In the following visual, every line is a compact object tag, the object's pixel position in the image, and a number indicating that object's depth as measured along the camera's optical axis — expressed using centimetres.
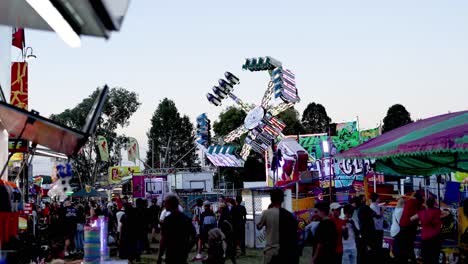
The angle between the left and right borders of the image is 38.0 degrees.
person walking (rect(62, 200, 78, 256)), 2042
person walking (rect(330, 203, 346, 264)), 1090
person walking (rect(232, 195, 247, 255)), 2017
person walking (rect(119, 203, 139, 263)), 1931
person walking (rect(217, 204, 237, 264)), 1684
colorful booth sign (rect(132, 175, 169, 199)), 3747
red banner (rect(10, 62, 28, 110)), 1872
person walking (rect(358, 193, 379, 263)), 1403
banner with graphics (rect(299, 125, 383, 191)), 4261
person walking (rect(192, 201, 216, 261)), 1883
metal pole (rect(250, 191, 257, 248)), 2291
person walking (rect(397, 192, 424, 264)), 1349
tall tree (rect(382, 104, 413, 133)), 8394
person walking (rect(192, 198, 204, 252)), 2277
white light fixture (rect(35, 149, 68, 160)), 1985
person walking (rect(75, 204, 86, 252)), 2198
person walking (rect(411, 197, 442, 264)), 1284
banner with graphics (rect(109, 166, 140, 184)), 6328
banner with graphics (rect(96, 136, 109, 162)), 5575
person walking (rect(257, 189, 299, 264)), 927
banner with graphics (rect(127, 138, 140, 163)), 5981
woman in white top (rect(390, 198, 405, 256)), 1393
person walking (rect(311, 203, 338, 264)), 968
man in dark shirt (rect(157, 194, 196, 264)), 977
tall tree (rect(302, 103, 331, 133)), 9669
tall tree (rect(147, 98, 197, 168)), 9494
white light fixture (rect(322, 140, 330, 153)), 3411
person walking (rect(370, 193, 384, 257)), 1504
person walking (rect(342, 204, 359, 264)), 1152
